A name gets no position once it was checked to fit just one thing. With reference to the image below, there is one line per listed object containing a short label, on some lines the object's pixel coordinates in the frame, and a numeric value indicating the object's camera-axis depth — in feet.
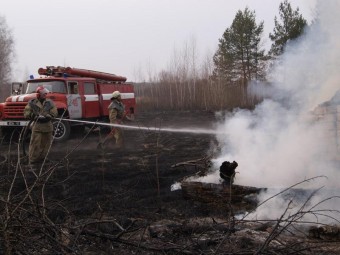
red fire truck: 40.98
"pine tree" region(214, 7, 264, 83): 91.15
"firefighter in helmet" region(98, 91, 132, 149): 36.32
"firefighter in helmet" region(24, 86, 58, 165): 28.84
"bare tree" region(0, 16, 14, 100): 157.99
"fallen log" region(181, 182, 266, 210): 17.66
